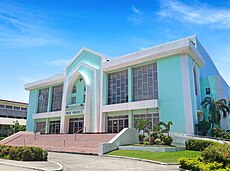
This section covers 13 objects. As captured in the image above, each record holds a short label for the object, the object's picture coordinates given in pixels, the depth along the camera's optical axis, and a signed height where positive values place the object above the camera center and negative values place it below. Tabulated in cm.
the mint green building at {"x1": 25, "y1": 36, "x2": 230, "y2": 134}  2433 +481
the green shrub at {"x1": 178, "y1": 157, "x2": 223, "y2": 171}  861 -159
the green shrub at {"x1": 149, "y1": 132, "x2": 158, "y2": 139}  2000 -81
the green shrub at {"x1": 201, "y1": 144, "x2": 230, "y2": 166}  938 -124
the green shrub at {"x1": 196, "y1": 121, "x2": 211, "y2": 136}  2289 -1
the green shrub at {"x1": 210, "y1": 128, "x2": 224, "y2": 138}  2380 -67
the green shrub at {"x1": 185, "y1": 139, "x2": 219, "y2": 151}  1775 -146
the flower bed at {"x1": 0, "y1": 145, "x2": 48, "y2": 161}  1318 -168
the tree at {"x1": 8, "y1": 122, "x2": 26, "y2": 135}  4154 -34
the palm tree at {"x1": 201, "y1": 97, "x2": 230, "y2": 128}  2592 +201
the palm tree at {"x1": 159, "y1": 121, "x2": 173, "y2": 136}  2042 -19
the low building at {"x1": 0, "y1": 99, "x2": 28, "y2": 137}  4697 +311
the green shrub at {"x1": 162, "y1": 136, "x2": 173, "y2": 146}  1931 -122
